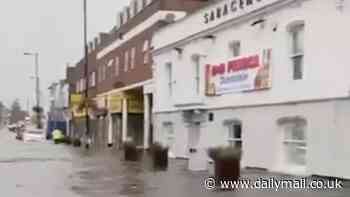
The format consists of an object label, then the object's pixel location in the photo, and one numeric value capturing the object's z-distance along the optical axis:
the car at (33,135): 76.47
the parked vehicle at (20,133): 88.22
